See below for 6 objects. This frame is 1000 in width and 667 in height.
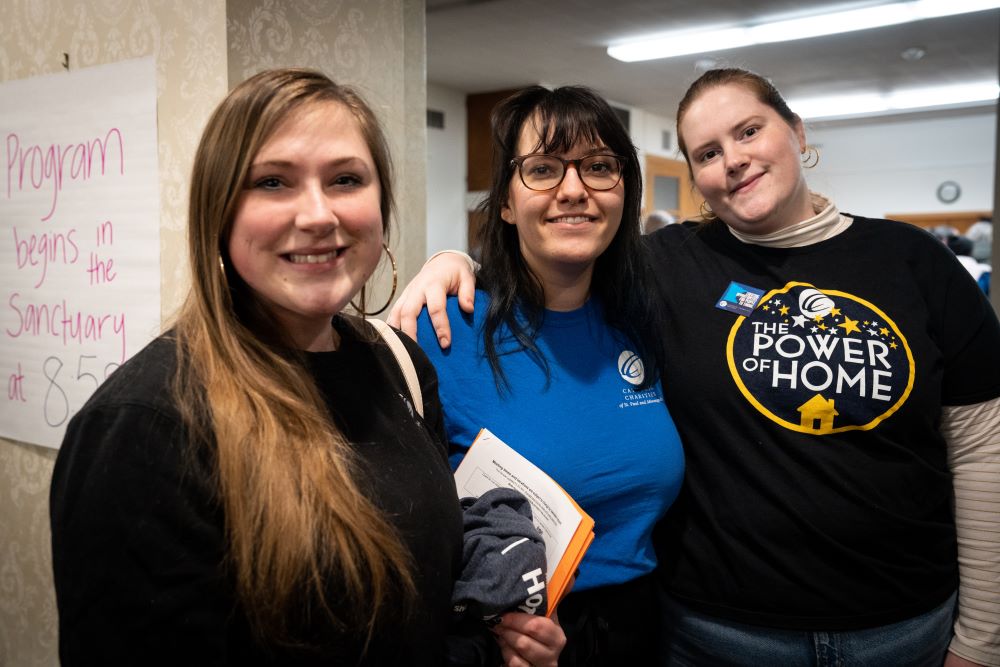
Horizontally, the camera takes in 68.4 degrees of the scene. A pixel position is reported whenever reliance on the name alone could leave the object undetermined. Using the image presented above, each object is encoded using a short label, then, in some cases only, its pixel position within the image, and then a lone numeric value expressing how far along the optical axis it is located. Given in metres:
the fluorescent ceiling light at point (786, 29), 4.50
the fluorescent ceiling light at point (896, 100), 7.19
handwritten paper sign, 1.68
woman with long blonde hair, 0.76
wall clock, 9.98
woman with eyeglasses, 1.27
